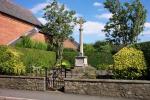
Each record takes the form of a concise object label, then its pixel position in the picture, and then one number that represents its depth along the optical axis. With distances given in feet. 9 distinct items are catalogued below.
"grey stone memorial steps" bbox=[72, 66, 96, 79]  43.54
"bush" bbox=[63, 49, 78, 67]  65.53
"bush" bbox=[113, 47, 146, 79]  24.14
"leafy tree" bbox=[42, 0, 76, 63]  71.12
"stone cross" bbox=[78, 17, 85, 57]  46.48
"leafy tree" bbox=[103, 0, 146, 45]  83.03
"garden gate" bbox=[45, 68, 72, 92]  26.42
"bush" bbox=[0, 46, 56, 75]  29.42
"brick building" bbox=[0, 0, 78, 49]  61.79
